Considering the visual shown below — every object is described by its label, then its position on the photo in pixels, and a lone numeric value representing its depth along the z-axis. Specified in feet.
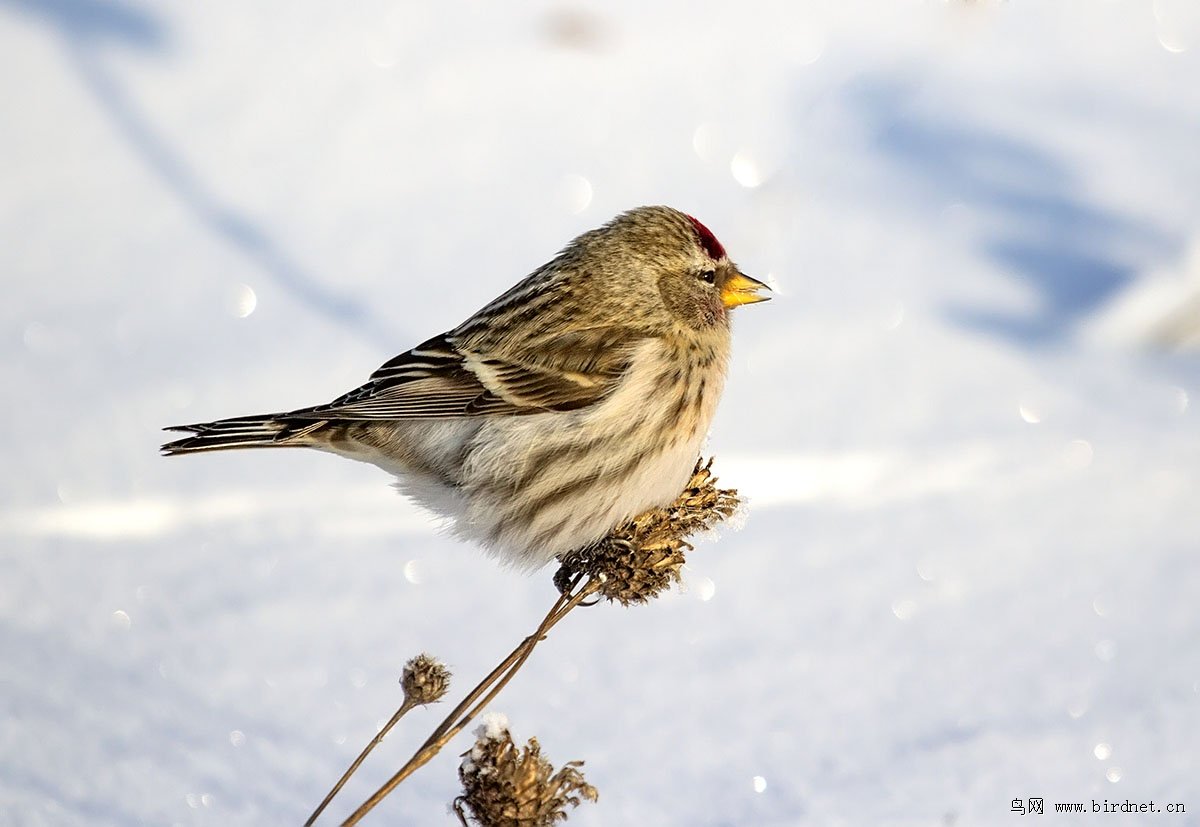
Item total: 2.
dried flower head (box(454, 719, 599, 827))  10.09
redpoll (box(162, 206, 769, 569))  10.24
